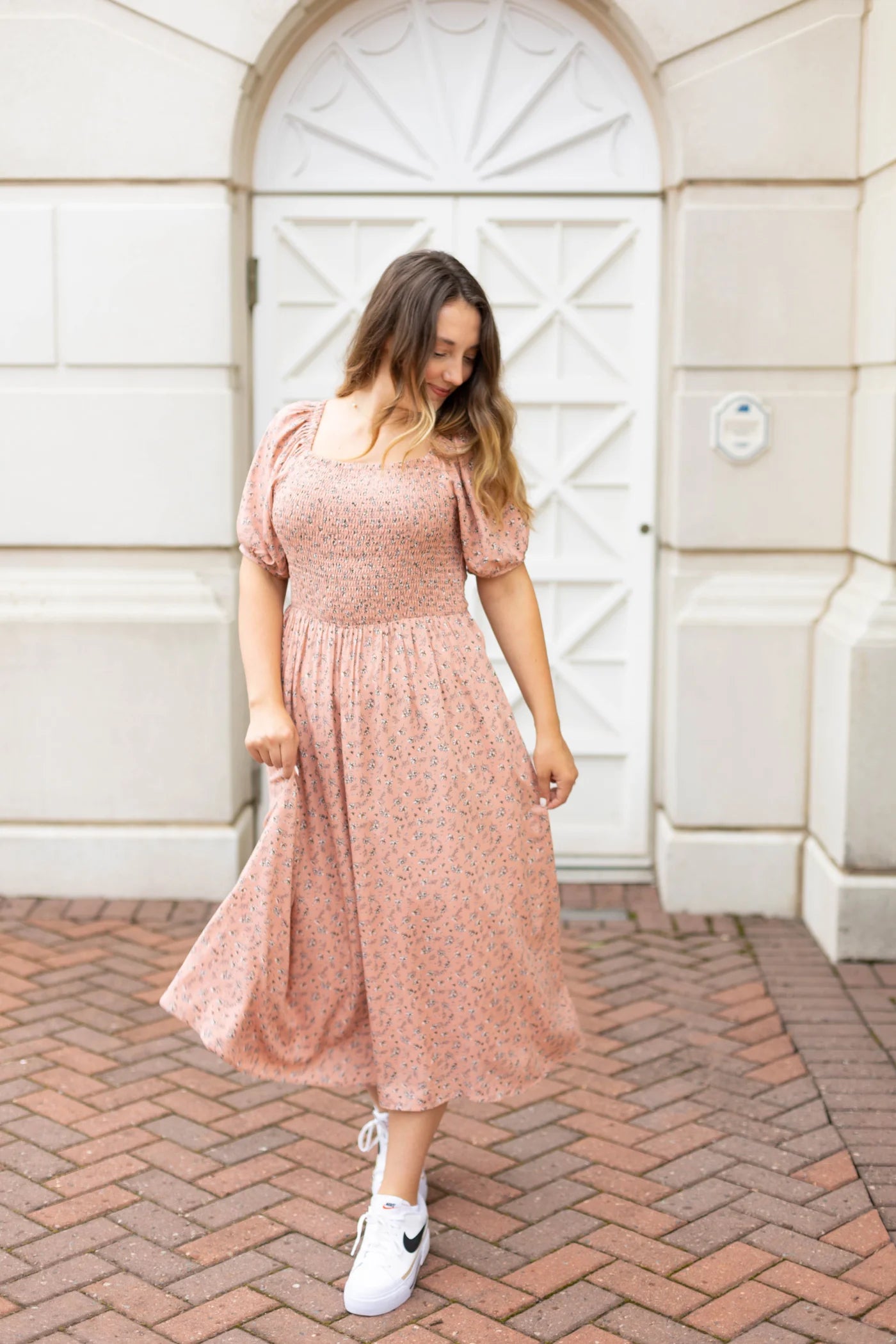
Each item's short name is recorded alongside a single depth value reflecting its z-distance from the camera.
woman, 2.87
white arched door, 5.20
